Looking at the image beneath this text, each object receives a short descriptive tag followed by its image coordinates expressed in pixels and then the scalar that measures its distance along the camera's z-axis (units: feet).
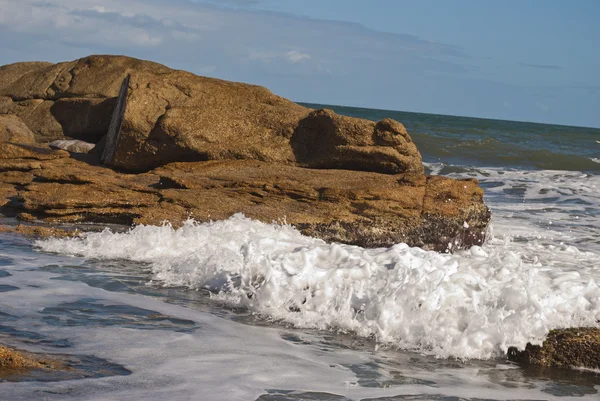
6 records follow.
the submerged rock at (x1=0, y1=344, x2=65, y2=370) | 21.32
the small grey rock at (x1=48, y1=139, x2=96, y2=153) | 77.31
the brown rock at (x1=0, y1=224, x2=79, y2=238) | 45.92
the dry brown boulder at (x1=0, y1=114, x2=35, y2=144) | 71.34
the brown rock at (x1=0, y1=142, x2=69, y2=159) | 62.34
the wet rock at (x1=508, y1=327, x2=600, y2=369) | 27.44
